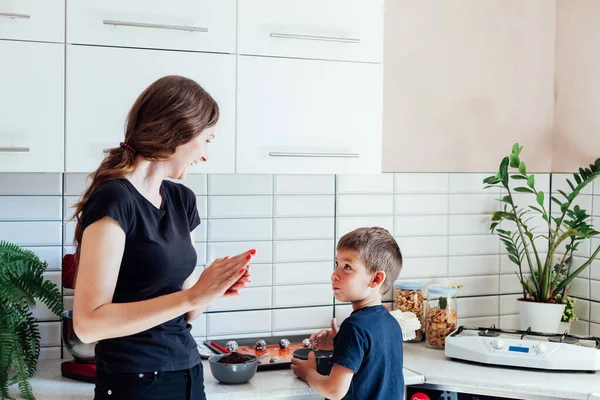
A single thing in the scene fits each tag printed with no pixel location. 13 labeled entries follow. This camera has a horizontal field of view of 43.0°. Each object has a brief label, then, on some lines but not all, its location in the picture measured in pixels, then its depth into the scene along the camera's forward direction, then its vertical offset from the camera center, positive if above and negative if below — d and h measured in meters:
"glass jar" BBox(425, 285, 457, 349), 2.86 -0.51
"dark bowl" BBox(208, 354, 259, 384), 2.29 -0.59
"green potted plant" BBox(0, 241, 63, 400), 2.14 -0.39
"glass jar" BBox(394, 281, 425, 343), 2.96 -0.46
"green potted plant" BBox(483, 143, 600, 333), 2.93 -0.22
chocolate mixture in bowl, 2.33 -0.56
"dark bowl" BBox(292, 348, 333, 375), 2.33 -0.57
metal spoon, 2.31 -0.56
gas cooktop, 2.55 -0.57
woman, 1.65 -0.19
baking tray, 2.50 -0.60
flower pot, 2.93 -0.51
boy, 2.11 -0.42
